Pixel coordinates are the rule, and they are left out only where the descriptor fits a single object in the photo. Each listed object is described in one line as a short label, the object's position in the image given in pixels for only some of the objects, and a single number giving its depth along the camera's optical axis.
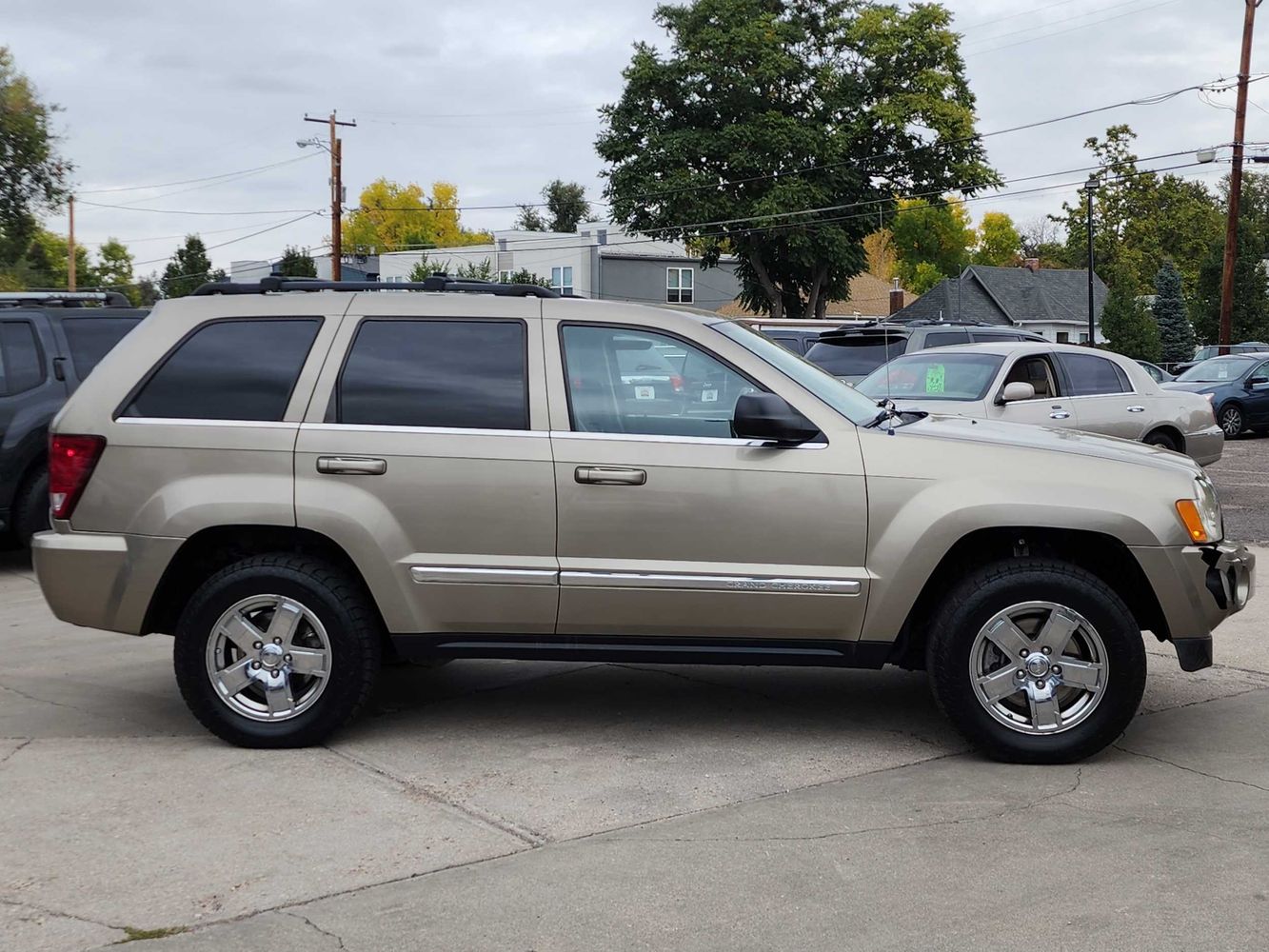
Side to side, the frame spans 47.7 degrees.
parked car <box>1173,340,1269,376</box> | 37.32
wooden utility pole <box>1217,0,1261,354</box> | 35.38
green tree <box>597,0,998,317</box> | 54.53
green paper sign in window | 12.84
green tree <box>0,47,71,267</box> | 42.00
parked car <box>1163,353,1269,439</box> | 25.45
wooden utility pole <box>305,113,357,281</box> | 49.34
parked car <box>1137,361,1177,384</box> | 28.43
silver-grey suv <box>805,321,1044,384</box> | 16.39
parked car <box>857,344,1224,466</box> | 12.60
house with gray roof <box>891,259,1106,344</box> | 76.50
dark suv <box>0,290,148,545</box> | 10.38
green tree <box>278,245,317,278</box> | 79.62
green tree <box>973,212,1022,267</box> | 108.31
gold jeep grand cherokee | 5.47
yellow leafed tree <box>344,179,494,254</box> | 109.38
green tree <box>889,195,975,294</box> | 97.50
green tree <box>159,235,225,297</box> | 101.75
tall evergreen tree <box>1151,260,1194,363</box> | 62.53
